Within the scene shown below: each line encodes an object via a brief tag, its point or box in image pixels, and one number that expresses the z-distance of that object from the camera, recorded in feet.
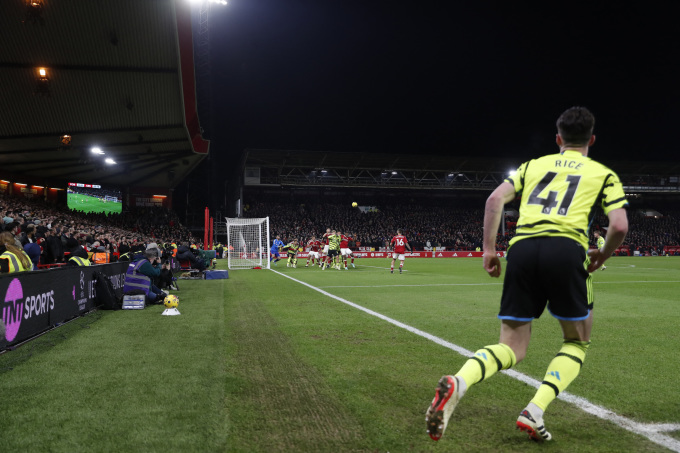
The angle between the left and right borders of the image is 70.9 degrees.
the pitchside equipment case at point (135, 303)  31.60
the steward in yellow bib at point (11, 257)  22.84
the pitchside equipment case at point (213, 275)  59.00
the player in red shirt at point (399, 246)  66.03
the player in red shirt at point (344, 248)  76.80
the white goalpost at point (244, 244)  90.96
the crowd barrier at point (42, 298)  19.03
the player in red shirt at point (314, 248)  87.45
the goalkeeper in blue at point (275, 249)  93.63
